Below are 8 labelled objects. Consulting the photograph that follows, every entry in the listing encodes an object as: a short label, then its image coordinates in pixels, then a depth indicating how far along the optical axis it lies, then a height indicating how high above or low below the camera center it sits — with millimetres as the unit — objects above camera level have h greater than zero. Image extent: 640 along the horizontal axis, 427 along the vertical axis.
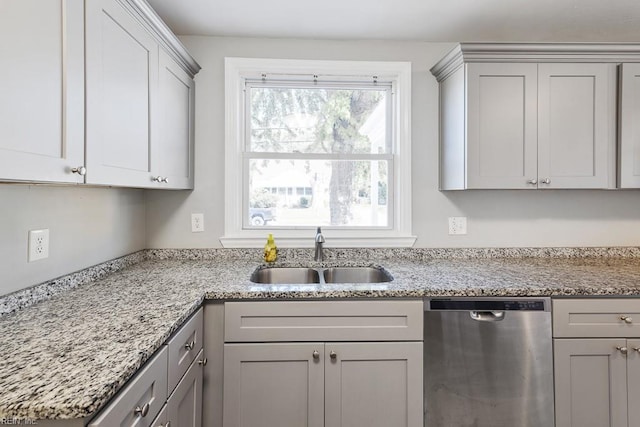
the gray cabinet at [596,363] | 1547 -668
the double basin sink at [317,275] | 2059 -370
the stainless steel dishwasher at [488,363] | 1535 -670
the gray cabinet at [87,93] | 839 +381
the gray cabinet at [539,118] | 1883 +526
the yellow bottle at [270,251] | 2080 -228
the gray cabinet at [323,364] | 1506 -662
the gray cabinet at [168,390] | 829 -526
